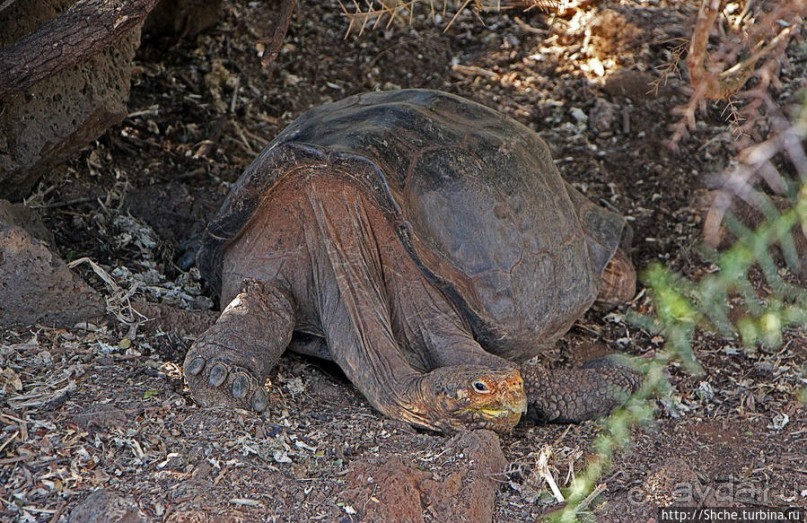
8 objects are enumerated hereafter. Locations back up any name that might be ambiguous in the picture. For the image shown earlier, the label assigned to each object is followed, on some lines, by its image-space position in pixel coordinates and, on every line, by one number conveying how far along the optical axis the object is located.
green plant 9.81
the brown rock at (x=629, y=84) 13.90
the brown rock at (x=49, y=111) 9.44
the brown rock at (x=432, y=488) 6.51
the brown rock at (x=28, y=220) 8.95
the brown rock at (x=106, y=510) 6.16
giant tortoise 7.93
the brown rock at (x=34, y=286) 8.12
